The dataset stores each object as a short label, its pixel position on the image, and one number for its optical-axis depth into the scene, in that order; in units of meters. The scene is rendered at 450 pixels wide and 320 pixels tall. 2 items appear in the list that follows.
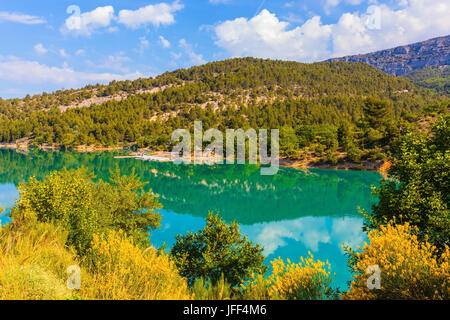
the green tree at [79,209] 12.05
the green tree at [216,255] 12.50
